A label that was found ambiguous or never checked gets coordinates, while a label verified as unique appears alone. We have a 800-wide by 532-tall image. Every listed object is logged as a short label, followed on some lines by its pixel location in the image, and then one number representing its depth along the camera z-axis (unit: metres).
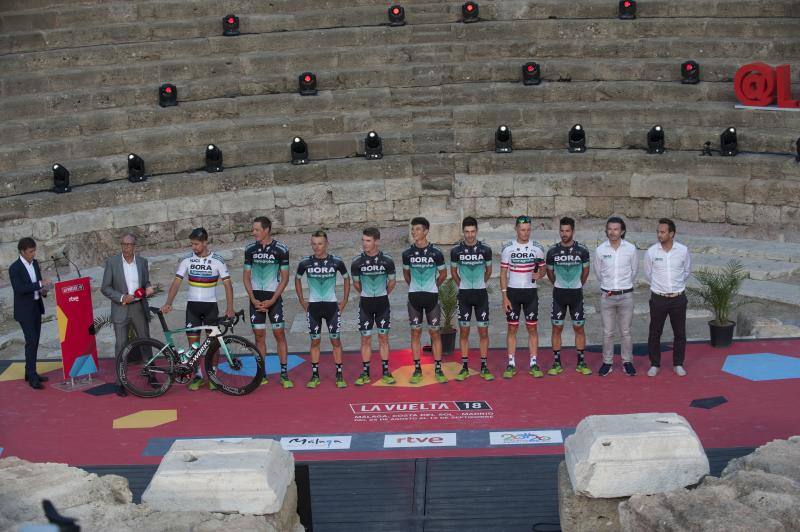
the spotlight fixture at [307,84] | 22.16
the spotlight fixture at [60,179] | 19.45
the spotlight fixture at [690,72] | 21.95
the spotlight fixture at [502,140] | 21.30
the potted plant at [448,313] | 14.56
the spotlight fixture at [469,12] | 23.52
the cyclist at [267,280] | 13.52
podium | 13.62
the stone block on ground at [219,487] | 8.48
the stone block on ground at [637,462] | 8.66
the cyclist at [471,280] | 13.45
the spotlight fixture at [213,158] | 20.77
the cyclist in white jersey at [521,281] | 13.53
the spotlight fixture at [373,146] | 21.17
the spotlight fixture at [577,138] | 21.06
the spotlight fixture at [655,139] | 20.80
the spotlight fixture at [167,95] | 21.64
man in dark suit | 13.55
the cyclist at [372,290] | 13.31
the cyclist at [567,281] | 13.51
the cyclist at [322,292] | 13.30
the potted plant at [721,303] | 14.20
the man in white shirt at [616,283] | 13.42
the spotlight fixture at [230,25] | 23.12
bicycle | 13.24
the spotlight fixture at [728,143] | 20.23
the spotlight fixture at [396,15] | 23.62
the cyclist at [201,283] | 13.48
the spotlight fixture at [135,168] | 20.23
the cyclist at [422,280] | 13.36
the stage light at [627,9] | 23.14
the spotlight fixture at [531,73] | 22.36
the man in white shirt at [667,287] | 13.34
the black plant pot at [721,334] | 14.29
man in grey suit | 13.70
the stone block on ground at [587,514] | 8.80
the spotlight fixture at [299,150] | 21.06
